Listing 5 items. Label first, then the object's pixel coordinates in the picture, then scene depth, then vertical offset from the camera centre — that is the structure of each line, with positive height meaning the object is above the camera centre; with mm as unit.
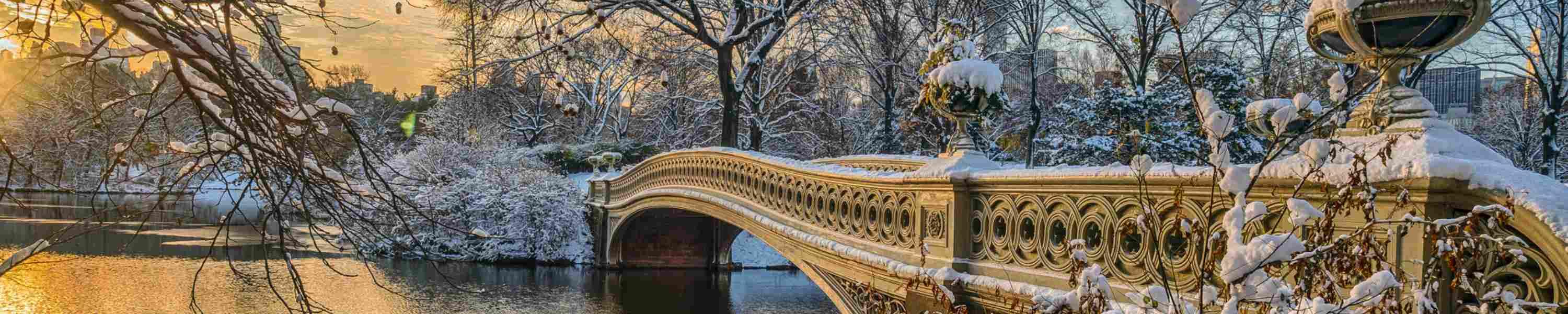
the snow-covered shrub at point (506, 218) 23344 -1610
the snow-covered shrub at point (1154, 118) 17547 +636
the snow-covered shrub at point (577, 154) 28578 -186
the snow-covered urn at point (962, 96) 6867 +372
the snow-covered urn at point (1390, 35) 3656 +440
